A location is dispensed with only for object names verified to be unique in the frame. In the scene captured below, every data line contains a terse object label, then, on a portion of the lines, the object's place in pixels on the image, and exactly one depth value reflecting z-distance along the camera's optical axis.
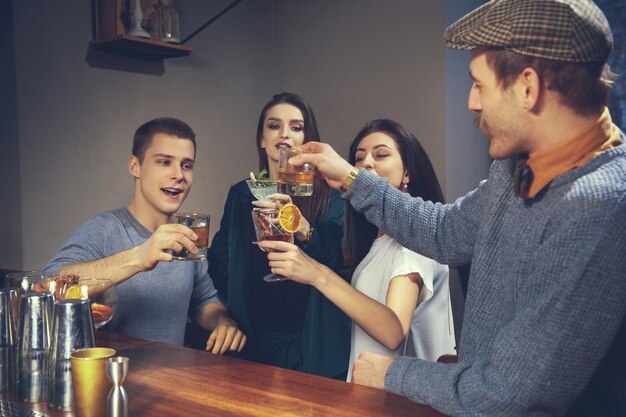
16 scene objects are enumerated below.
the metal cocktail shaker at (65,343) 1.19
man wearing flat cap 1.02
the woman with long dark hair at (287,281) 2.30
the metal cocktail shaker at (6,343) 1.32
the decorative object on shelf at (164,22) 3.42
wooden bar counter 1.18
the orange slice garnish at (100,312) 1.55
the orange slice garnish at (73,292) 1.45
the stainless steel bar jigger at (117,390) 1.05
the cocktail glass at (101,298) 1.52
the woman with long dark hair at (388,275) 1.84
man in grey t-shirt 1.96
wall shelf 3.19
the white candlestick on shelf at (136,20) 3.20
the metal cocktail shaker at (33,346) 1.26
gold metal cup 1.12
